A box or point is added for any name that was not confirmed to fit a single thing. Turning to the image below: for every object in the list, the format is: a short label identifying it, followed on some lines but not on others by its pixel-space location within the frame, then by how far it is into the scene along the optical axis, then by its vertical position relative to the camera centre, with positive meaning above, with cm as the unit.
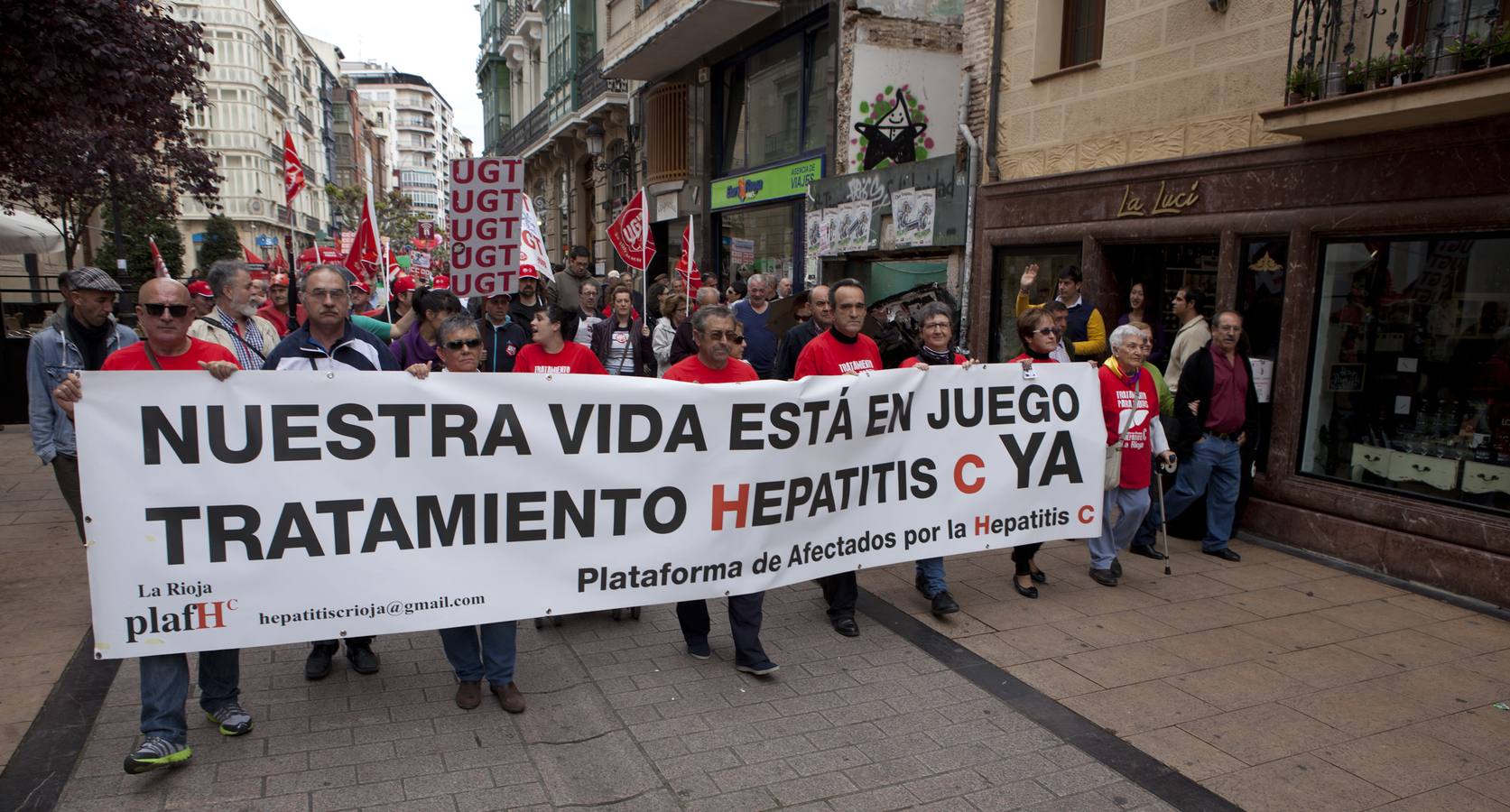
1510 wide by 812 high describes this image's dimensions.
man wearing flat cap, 489 -39
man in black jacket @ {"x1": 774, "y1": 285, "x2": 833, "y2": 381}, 622 -30
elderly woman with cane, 598 -75
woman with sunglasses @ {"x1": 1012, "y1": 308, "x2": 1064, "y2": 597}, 582 -24
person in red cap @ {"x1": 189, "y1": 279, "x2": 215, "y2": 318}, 693 -13
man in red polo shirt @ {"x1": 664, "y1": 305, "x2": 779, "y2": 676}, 471 -41
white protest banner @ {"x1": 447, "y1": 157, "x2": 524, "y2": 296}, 655 +50
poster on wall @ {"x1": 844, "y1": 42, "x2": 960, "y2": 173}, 1326 +279
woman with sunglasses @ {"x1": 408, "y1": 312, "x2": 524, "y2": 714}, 426 -164
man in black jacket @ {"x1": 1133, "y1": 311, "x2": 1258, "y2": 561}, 691 -81
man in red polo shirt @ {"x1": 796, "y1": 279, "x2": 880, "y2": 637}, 537 -30
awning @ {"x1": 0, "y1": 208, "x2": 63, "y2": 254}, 1385 +69
